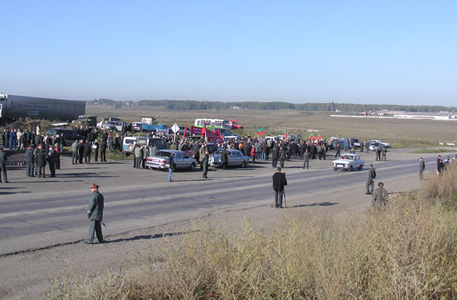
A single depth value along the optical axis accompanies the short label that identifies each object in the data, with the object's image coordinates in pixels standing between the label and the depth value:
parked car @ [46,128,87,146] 37.97
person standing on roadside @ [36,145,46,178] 23.77
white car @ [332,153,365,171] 36.72
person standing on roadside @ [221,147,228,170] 34.06
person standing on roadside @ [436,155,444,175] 29.78
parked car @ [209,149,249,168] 34.11
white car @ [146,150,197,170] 30.18
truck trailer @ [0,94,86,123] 46.59
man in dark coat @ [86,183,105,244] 12.10
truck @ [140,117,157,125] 62.55
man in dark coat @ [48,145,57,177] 23.95
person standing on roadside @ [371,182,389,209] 15.34
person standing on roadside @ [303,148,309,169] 36.84
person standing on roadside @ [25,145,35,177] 23.88
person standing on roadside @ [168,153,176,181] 25.89
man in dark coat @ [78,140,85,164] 30.74
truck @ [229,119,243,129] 75.47
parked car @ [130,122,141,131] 57.41
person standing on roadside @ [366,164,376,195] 23.63
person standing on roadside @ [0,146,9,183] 21.69
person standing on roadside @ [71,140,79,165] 30.26
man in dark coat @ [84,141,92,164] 30.91
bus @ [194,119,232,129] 70.19
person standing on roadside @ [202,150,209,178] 27.98
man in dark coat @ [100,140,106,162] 32.84
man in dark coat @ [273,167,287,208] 18.44
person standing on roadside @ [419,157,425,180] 30.61
